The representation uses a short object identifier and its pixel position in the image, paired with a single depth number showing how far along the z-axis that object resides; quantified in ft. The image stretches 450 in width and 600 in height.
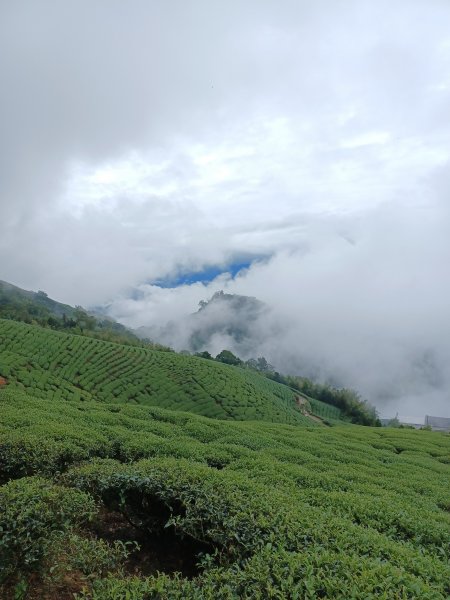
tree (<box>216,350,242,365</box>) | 288.94
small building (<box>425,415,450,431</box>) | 389.60
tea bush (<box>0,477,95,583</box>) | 15.31
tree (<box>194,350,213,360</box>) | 259.80
